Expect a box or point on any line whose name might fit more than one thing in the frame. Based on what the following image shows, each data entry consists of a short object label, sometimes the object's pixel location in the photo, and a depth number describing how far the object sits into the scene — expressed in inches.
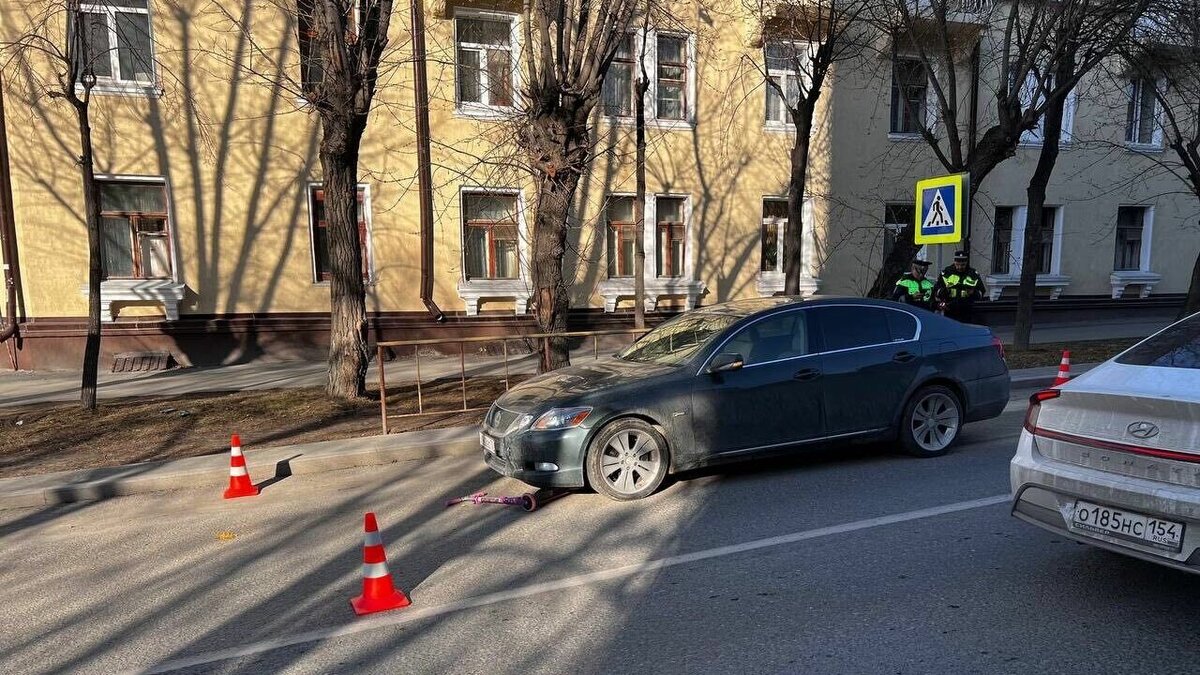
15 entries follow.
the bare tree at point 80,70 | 328.2
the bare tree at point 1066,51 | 427.5
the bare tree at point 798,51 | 462.9
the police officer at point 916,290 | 436.5
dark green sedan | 215.2
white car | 121.8
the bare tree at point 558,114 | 346.9
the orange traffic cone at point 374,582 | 149.2
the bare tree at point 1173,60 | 464.1
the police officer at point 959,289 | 443.2
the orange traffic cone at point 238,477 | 246.7
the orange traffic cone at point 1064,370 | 375.6
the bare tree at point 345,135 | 332.5
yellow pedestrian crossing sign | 367.6
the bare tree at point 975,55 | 451.5
